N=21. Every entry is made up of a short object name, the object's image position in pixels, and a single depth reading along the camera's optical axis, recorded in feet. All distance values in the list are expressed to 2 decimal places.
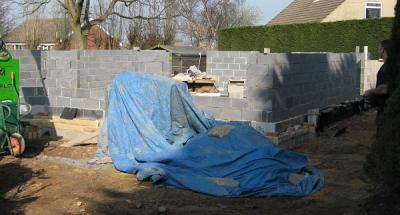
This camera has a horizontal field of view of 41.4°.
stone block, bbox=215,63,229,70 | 50.55
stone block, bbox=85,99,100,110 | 31.24
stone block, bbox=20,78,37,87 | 32.12
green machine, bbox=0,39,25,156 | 25.02
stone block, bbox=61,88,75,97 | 33.12
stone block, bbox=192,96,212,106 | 29.78
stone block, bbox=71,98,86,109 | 31.90
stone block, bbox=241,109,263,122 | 28.25
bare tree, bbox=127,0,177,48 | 90.68
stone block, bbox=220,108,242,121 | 28.78
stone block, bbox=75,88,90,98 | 32.37
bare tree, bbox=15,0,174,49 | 79.61
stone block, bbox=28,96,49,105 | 32.71
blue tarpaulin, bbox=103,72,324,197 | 20.76
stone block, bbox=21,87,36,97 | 32.17
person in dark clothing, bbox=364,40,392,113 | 16.75
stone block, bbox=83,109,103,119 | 30.63
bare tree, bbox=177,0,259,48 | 129.44
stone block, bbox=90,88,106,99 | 31.61
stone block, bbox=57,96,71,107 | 32.91
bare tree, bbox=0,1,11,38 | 95.86
